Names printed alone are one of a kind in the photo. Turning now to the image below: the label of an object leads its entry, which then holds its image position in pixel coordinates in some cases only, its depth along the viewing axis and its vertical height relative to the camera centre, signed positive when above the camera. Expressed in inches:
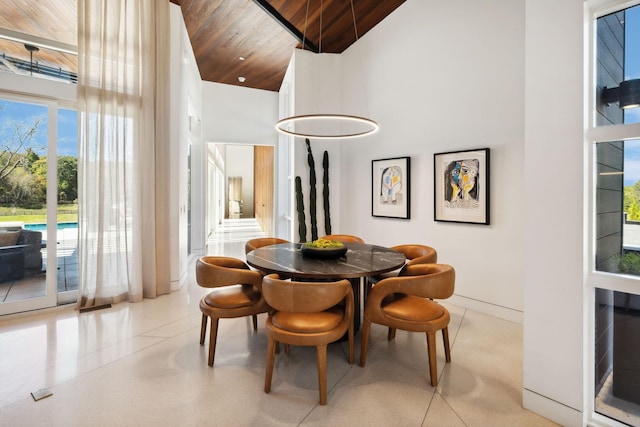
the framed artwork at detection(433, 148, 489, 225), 136.7 +12.2
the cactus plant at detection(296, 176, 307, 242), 209.8 -3.0
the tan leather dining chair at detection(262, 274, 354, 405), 75.0 -28.8
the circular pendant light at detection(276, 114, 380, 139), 210.5 +58.8
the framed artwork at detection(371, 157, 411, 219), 171.8 +14.4
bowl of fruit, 105.0 -13.0
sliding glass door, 130.4 +3.1
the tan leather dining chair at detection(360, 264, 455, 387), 84.6 -28.4
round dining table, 88.6 -16.7
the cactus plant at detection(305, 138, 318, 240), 212.2 +13.6
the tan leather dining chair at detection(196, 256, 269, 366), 94.5 -27.8
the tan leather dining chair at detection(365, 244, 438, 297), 116.8 -17.8
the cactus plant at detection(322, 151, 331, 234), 214.2 +13.8
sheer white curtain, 139.3 +30.4
